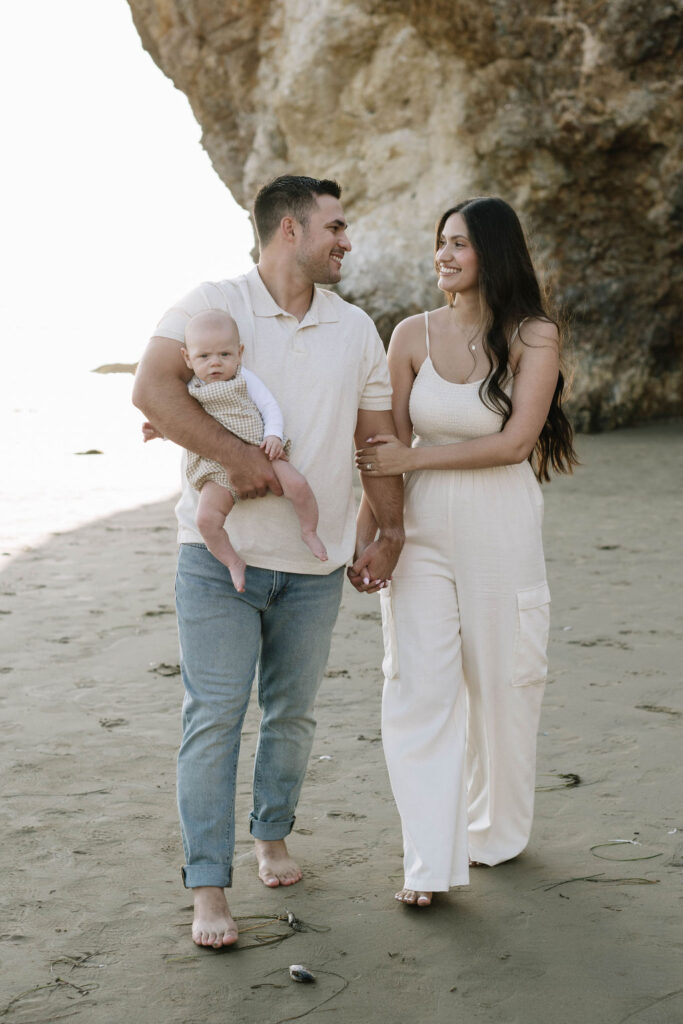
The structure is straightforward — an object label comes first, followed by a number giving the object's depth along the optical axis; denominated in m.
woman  3.07
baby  2.75
